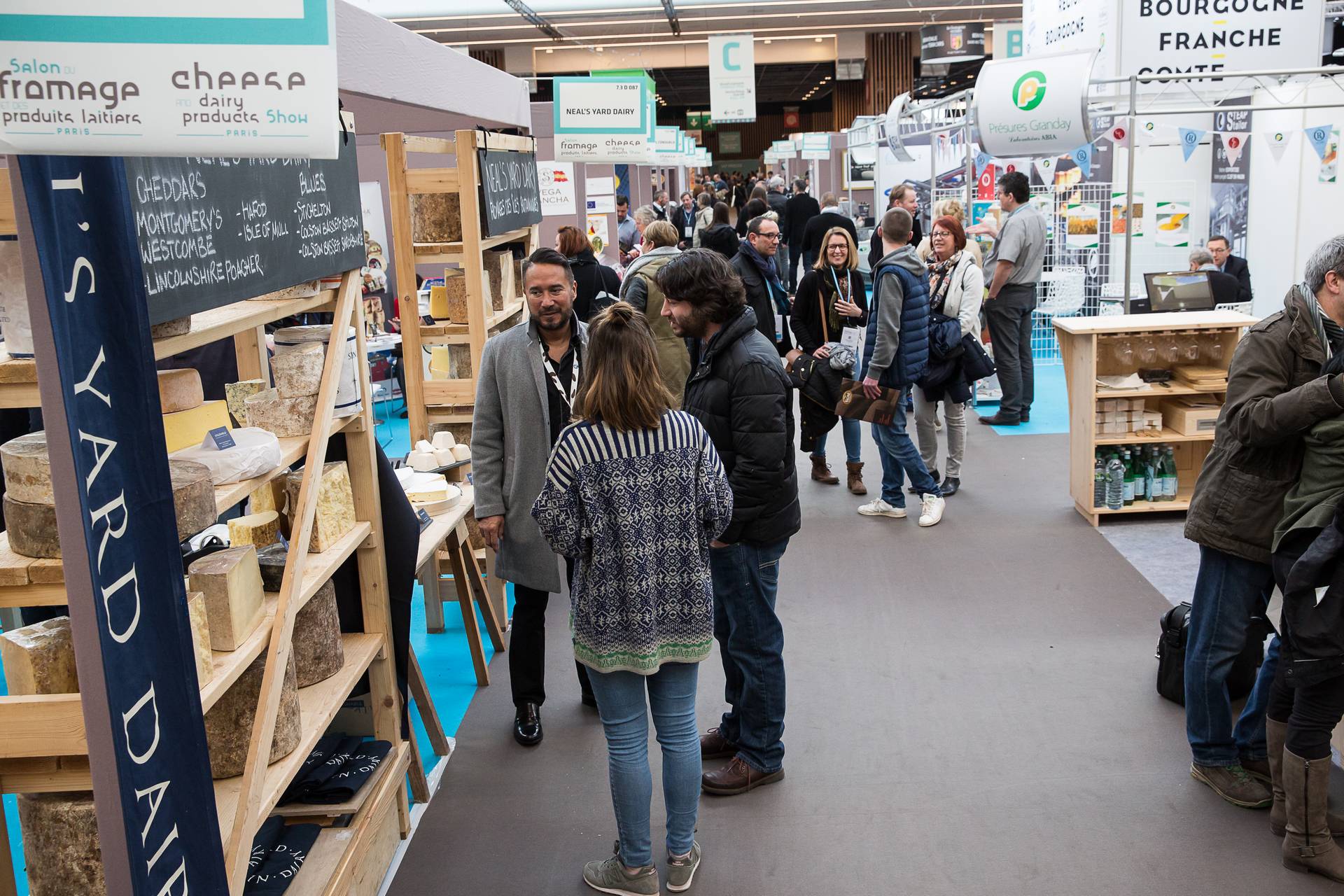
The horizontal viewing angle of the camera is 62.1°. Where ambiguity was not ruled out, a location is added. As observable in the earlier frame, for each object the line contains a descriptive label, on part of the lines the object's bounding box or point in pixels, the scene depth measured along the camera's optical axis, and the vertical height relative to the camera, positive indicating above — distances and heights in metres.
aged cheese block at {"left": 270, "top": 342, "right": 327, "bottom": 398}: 2.87 -0.30
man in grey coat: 3.70 -0.57
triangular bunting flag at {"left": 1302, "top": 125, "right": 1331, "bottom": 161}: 9.21 +0.55
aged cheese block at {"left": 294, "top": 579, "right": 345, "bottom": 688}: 2.95 -1.02
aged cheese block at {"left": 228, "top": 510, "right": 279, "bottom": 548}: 2.97 -0.72
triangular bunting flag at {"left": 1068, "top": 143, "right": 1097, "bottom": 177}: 10.29 +0.53
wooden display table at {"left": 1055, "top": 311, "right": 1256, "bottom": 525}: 5.77 -0.80
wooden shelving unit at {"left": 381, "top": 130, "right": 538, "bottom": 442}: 4.66 -0.06
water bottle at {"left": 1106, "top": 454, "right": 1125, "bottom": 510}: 6.00 -1.42
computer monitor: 6.75 -0.49
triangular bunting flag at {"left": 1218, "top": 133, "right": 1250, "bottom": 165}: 10.42 +0.59
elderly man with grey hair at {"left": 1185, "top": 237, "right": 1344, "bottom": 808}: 3.04 -0.83
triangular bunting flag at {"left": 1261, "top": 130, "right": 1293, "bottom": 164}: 9.88 +0.58
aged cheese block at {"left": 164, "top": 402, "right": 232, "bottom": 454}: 2.41 -0.36
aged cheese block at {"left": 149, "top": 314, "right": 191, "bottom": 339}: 2.09 -0.13
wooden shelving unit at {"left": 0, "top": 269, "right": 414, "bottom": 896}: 1.96 -0.84
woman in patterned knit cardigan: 2.72 -0.74
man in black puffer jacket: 3.25 -0.60
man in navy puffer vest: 5.68 -0.56
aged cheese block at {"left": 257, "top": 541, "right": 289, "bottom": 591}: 2.74 -0.76
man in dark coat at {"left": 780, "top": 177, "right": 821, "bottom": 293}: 14.41 +0.16
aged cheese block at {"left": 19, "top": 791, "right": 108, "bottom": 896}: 2.07 -1.06
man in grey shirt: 7.98 -0.49
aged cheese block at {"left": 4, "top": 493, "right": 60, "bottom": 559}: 2.02 -0.47
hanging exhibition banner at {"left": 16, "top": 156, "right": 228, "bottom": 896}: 1.60 -0.38
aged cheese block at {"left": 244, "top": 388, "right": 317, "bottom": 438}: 2.84 -0.40
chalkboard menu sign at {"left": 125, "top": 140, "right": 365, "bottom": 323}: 2.03 +0.06
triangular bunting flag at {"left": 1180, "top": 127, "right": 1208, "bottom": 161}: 10.22 +0.66
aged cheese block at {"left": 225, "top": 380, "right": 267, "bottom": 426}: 3.26 -0.40
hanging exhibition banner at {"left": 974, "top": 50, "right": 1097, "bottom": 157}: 5.95 +0.62
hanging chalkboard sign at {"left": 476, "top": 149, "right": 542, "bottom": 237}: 4.82 +0.23
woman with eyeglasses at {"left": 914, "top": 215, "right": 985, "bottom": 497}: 6.41 -0.50
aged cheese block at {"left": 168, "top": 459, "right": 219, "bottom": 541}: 2.13 -0.46
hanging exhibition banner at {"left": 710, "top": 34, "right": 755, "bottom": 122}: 16.22 +2.23
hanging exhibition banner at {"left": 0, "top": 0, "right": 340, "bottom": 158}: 1.45 +0.24
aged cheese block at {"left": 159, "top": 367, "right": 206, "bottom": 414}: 2.42 -0.28
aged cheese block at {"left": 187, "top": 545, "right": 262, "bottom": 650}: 2.35 -0.71
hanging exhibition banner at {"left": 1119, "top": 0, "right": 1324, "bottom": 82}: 7.59 +1.20
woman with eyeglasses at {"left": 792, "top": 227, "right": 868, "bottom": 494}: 6.12 -0.38
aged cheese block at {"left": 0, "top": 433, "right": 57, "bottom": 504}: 2.00 -0.37
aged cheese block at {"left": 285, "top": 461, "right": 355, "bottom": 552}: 2.92 -0.67
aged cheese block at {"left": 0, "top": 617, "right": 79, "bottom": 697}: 1.99 -0.70
